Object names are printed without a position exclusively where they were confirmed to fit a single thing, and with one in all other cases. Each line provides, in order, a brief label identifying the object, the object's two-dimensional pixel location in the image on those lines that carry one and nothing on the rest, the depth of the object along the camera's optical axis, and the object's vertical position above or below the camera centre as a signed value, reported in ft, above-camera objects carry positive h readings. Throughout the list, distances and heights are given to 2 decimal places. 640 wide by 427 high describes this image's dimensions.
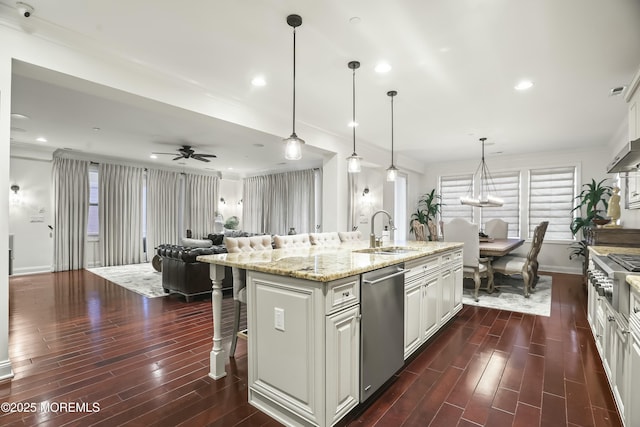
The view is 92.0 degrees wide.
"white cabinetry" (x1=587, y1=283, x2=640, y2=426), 5.29 -2.90
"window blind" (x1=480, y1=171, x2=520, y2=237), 23.58 +0.90
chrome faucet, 10.79 -1.03
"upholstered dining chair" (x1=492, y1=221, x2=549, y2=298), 14.67 -2.66
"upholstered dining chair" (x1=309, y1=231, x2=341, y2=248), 13.26 -1.28
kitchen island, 5.40 -2.33
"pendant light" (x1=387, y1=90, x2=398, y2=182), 13.54 +1.66
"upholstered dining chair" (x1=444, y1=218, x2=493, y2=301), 13.89 -1.46
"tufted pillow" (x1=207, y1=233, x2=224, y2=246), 23.54 -2.13
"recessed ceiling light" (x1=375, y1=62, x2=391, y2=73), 9.56 +4.52
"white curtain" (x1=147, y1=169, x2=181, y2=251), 26.58 +0.28
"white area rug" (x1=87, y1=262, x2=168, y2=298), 16.34 -4.25
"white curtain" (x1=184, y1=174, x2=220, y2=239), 29.14 +0.71
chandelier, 24.66 +2.47
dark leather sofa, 14.21 -2.91
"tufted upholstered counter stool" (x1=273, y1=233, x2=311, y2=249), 12.19 -1.25
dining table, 14.65 -1.82
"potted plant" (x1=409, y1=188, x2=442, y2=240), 26.40 +0.23
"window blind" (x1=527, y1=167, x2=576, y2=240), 21.90 +0.86
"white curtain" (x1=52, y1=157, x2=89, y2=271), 21.80 -0.14
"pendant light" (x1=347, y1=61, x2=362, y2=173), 11.11 +1.72
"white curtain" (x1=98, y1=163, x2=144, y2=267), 23.97 -0.24
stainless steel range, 5.75 -1.40
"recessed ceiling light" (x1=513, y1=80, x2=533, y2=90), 10.80 +4.49
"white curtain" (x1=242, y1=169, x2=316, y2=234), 28.73 +0.80
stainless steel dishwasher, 6.26 -2.55
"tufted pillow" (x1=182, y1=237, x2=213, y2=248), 16.33 -1.79
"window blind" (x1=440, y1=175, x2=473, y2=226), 25.80 +1.34
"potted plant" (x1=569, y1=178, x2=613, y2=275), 19.24 +0.25
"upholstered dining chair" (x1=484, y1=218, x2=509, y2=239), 21.61 -1.28
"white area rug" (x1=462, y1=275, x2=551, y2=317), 13.16 -4.16
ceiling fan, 19.89 +3.75
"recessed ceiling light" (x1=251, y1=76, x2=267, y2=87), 10.58 +4.52
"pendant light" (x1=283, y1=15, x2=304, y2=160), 8.57 +1.76
